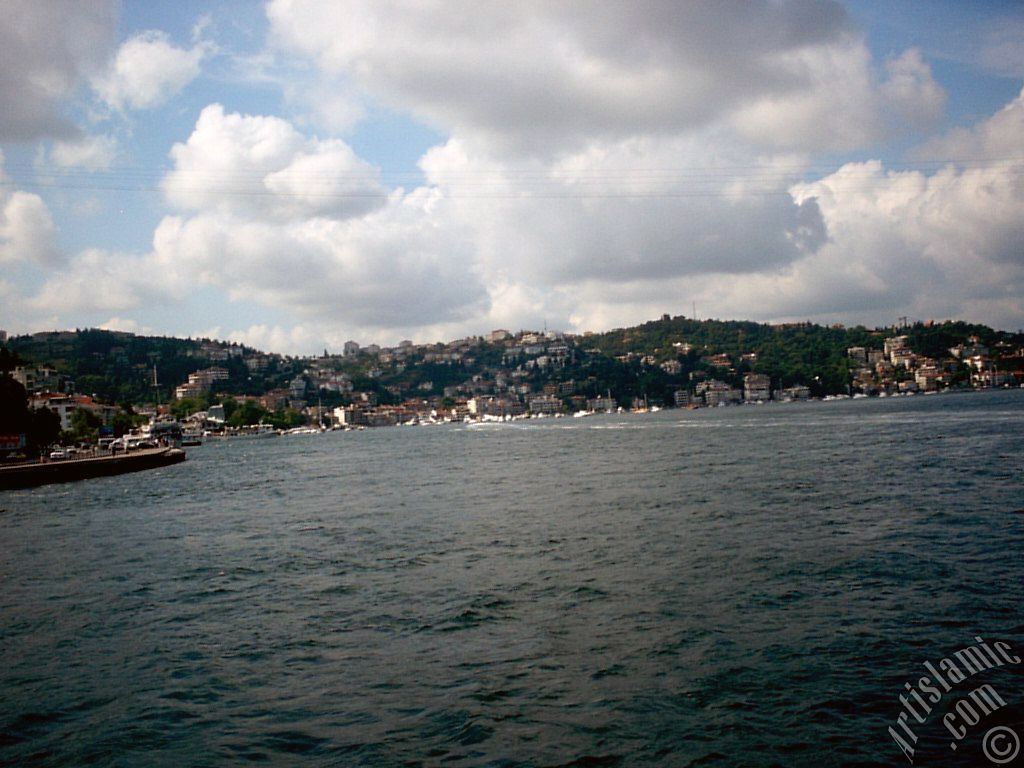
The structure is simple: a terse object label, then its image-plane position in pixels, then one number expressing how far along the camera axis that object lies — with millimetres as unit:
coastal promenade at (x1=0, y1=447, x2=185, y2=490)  47344
